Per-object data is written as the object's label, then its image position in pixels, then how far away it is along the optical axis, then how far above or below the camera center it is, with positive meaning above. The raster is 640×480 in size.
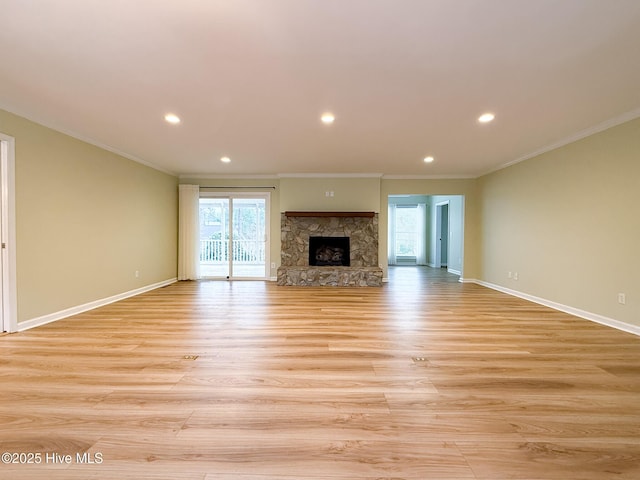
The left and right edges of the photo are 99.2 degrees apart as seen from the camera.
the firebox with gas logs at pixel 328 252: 6.32 -0.35
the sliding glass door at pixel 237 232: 6.31 +0.10
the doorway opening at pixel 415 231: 8.95 +0.21
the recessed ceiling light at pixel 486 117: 2.97 +1.35
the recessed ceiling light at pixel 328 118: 2.98 +1.34
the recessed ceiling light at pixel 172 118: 3.04 +1.35
